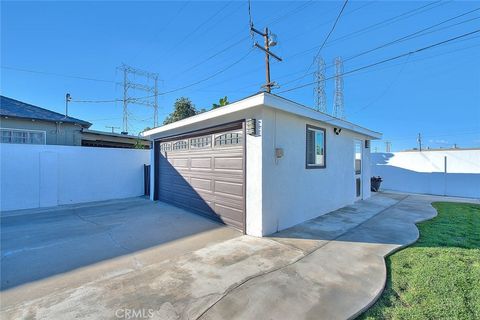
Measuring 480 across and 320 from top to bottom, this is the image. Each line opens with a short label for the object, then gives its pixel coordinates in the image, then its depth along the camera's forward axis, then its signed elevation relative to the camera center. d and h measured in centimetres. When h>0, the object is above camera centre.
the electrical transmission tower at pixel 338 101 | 1258 +368
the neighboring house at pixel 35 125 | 1007 +182
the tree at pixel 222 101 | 1255 +358
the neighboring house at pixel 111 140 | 1366 +144
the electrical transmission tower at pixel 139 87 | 1939 +721
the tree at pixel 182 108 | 1939 +482
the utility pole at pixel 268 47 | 924 +506
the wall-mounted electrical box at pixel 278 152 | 470 +18
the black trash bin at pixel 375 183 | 1126 -122
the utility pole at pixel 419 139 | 1870 +196
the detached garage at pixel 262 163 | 460 -7
